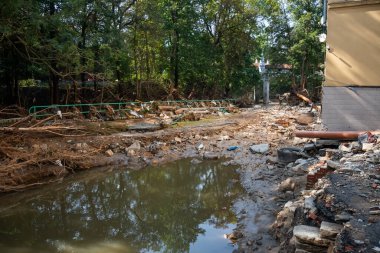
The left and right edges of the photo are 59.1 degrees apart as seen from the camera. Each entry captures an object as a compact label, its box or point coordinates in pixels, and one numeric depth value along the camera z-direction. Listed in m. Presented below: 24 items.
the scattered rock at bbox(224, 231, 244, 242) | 6.17
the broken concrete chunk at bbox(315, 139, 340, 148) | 9.32
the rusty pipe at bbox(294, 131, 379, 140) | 8.87
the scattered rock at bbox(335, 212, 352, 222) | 4.02
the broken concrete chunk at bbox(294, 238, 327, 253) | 3.96
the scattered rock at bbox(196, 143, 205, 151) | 13.22
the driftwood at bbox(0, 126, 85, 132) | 9.03
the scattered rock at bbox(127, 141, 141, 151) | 12.37
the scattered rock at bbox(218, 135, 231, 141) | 14.29
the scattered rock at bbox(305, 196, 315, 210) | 4.75
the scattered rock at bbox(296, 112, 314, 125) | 16.52
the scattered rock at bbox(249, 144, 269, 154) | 11.94
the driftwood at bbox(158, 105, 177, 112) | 19.06
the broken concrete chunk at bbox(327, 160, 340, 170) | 6.37
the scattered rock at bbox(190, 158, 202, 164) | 11.86
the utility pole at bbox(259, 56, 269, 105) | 30.44
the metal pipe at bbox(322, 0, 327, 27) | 12.00
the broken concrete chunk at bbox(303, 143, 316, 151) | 9.81
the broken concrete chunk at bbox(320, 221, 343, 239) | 3.87
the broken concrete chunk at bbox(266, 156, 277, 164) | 10.23
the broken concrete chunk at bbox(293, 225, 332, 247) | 3.93
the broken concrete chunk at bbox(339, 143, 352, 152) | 7.72
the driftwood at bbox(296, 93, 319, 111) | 24.70
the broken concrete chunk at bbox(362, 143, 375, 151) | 7.01
